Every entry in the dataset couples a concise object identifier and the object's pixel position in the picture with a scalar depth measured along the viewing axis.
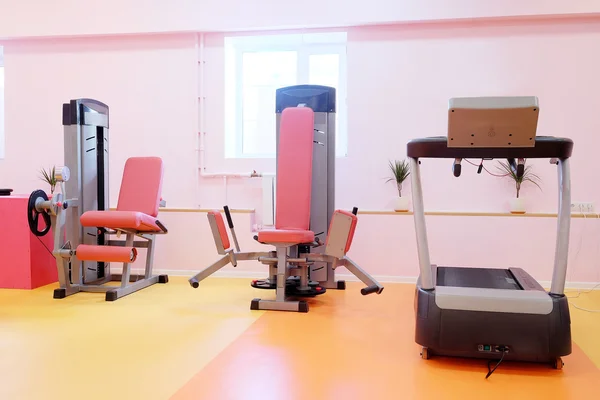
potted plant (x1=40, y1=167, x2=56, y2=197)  5.51
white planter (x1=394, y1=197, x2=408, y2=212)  4.98
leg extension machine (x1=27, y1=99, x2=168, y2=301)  4.12
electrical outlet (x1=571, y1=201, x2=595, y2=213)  4.82
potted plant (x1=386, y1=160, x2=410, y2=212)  4.99
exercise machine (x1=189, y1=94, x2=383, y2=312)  3.72
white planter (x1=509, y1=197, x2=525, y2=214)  4.80
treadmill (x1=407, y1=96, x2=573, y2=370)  2.38
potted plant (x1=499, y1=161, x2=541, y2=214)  4.81
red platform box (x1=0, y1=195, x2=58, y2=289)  4.52
